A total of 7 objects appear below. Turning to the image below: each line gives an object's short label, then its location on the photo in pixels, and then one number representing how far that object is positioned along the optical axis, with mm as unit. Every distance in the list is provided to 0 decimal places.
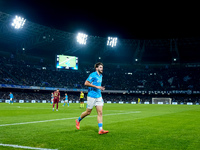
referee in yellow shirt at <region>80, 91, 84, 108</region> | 26912
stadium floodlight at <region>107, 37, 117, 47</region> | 69500
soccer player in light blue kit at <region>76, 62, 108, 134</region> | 7234
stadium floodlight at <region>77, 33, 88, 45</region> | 61469
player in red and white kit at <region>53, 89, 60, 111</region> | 19188
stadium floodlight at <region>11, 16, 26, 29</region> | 44938
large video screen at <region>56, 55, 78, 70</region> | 57844
